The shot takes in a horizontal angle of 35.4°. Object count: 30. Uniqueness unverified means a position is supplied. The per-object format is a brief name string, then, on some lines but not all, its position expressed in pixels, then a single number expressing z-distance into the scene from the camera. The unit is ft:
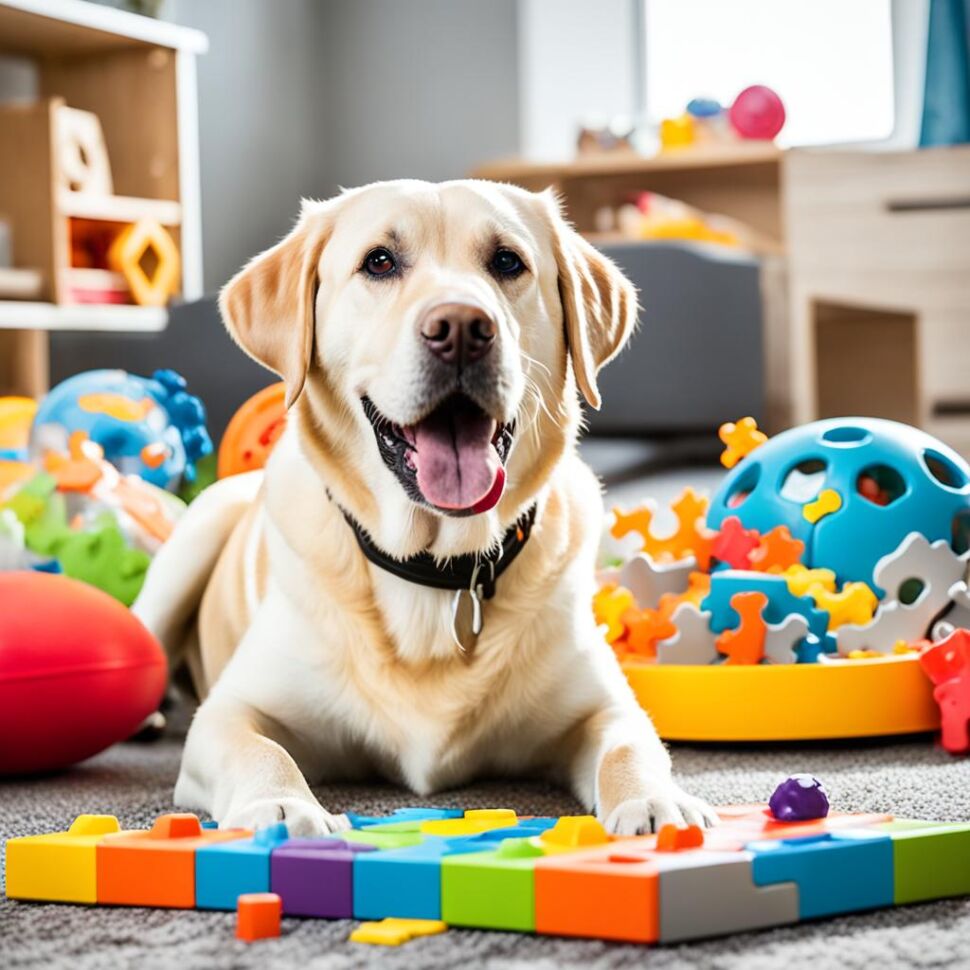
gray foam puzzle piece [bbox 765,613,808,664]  7.04
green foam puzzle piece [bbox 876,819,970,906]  4.22
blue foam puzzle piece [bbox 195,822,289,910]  4.25
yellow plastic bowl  6.87
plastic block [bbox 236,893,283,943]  4.01
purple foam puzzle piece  4.15
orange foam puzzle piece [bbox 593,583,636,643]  7.63
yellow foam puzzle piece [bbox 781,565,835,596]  7.34
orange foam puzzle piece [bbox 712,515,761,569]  7.70
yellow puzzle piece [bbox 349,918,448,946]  3.96
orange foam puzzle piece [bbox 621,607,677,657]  7.44
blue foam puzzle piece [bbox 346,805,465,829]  4.70
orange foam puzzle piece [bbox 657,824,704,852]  4.09
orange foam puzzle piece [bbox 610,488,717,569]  8.06
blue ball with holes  7.40
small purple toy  4.49
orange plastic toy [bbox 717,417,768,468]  8.33
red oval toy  6.44
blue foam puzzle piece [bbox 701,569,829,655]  7.14
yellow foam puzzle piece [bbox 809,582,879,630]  7.29
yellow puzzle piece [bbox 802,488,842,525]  7.48
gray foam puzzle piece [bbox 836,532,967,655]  7.23
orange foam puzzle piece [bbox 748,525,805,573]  7.53
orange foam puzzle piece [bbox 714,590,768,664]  7.05
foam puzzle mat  3.89
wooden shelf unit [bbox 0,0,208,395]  15.97
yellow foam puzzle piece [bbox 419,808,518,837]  4.48
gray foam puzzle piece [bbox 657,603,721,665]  7.21
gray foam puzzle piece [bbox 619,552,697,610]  7.81
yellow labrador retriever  5.67
